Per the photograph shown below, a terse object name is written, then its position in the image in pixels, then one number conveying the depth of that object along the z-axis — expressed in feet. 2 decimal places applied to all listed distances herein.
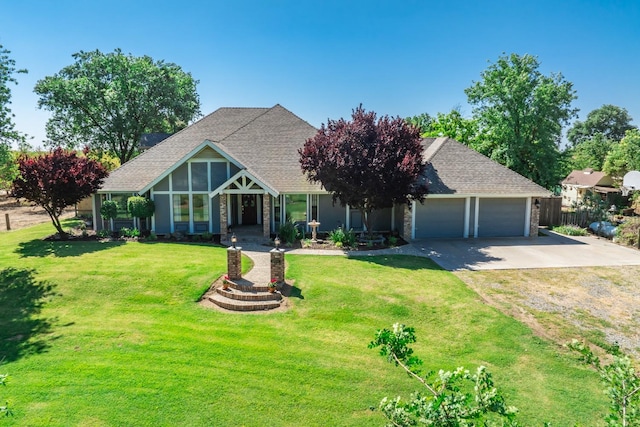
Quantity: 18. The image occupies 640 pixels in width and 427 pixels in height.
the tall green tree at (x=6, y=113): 53.88
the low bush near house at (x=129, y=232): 66.33
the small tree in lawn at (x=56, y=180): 59.47
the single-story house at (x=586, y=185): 128.88
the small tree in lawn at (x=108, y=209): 65.51
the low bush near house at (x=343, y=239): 64.75
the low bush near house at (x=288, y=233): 65.05
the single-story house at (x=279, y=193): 67.56
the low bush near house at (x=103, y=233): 66.57
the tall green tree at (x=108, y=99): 105.70
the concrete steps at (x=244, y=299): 40.55
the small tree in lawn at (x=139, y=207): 64.28
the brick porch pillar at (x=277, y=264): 44.24
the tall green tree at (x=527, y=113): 88.07
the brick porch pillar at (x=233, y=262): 45.24
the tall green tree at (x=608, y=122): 274.57
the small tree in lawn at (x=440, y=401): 11.48
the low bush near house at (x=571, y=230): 76.54
